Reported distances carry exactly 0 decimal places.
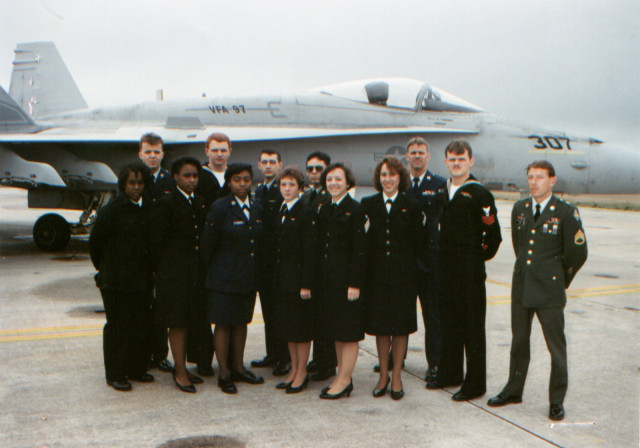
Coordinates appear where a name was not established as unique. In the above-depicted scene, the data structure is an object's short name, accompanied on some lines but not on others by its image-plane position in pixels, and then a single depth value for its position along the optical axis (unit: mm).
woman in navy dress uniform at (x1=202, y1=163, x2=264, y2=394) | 4172
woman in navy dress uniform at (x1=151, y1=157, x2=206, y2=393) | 4145
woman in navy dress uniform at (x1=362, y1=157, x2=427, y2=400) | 4043
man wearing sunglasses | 4422
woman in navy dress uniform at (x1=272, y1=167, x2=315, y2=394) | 4078
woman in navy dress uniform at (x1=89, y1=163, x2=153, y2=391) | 4199
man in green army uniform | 3709
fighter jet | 9320
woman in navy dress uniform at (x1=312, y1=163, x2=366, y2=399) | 3977
